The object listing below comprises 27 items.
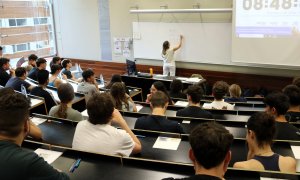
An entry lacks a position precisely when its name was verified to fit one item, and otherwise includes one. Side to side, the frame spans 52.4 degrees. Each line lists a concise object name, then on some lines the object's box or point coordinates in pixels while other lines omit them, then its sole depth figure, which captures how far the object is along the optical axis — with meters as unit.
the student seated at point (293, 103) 3.44
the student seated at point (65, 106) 3.46
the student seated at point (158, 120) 2.90
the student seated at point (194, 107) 3.43
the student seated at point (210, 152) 1.42
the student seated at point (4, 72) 5.93
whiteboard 7.22
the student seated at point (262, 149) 2.00
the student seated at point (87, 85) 5.19
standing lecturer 7.63
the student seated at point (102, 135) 2.33
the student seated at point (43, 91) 4.67
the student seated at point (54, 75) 5.86
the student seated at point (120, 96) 3.87
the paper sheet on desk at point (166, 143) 2.54
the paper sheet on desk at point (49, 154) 2.26
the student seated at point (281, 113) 2.80
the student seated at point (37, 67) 6.12
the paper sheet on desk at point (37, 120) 3.24
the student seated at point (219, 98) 4.00
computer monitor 7.36
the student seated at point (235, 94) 4.68
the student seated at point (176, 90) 4.90
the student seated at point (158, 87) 4.67
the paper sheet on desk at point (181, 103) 4.38
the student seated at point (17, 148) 1.54
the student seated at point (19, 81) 5.09
